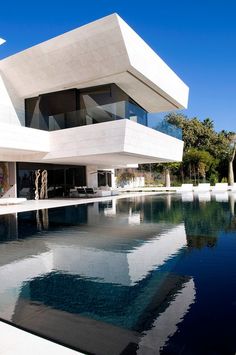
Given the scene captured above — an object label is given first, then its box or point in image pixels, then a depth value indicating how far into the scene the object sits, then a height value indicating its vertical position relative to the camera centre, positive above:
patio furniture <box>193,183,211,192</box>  29.61 -0.83
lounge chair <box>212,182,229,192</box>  30.08 -0.80
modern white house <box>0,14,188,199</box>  15.99 +5.25
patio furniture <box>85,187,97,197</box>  22.97 -0.69
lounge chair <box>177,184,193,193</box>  29.11 -0.78
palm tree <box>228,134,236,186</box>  35.96 +2.72
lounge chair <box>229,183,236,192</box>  29.70 -0.94
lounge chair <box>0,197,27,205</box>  17.69 -0.89
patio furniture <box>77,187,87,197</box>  23.12 -0.63
